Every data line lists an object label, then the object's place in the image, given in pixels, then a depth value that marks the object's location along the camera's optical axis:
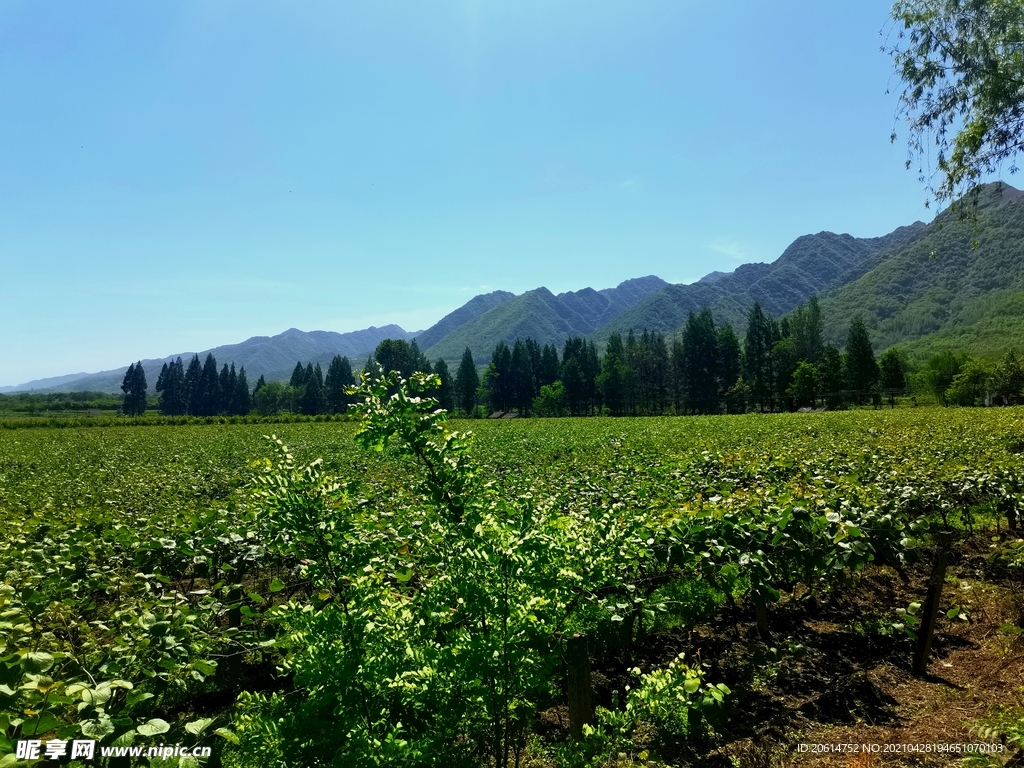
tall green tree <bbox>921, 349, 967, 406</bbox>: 77.06
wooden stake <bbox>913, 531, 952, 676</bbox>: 4.47
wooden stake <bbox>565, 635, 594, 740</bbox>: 3.39
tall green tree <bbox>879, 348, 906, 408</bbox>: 76.19
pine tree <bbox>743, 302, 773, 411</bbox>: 87.31
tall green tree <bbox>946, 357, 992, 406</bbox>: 63.74
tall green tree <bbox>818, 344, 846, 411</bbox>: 72.56
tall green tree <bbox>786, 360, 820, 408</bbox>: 74.38
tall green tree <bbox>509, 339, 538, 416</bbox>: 101.25
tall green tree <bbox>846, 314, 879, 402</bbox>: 72.69
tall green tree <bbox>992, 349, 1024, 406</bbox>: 61.28
